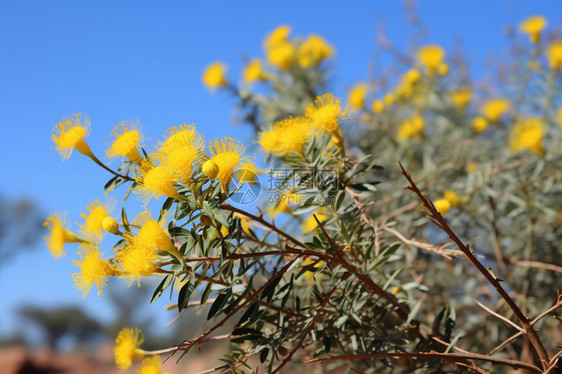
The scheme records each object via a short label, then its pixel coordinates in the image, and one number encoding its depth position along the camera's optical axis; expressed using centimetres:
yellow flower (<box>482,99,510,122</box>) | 77
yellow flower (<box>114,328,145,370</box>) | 44
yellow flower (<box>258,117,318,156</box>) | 46
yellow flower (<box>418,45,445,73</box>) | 80
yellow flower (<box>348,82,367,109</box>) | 64
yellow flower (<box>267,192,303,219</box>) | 46
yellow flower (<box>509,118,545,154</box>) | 60
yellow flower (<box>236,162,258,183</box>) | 41
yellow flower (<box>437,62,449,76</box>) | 80
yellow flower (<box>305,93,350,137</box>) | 46
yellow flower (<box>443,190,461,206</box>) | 57
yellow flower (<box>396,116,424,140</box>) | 74
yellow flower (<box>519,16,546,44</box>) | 72
